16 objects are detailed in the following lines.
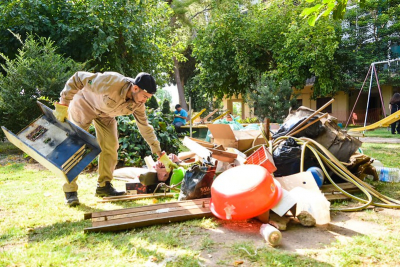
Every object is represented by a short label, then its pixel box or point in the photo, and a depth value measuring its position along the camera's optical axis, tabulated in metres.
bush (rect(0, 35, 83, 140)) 8.23
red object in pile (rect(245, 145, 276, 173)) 3.63
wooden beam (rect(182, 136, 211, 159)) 4.50
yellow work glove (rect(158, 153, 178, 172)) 4.13
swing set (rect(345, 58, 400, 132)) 9.16
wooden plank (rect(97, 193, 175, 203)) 4.05
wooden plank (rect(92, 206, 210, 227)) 3.02
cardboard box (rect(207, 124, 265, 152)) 5.59
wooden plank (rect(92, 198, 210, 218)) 3.25
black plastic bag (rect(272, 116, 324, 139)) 4.54
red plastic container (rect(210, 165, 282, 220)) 2.87
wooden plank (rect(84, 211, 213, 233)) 2.90
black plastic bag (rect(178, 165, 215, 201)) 3.70
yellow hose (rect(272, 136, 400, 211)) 3.48
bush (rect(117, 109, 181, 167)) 6.56
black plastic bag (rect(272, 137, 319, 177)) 4.26
